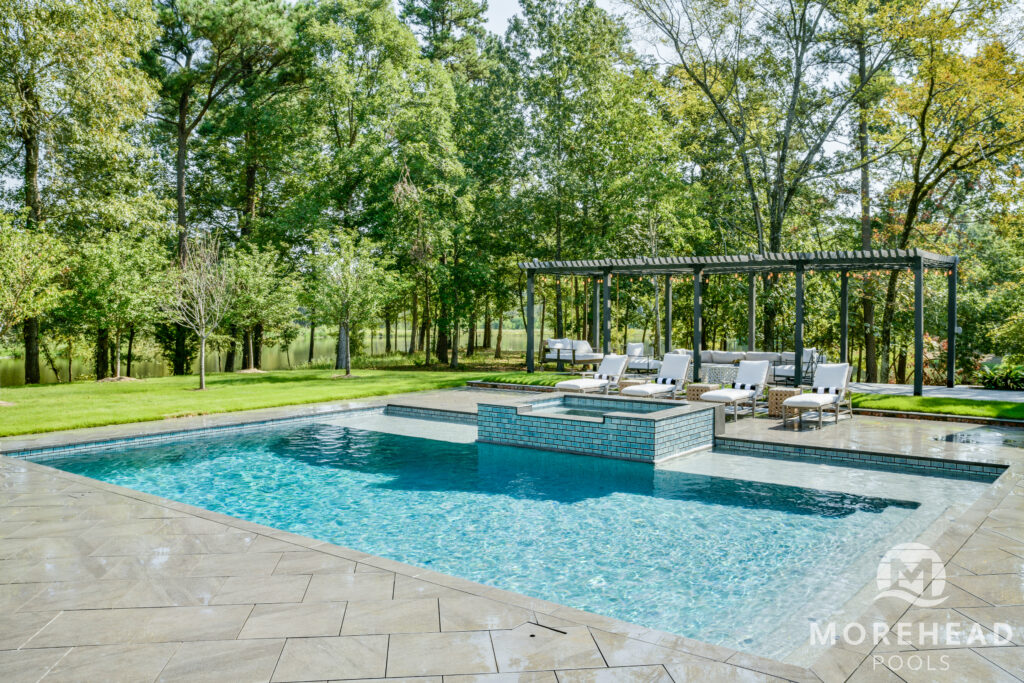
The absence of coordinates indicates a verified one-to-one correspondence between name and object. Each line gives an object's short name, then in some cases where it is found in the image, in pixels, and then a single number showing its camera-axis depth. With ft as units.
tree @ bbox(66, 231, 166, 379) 58.13
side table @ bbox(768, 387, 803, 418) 36.17
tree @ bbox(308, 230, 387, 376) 59.00
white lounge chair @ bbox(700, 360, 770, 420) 34.99
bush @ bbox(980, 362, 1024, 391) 46.16
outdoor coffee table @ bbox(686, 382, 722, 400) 37.93
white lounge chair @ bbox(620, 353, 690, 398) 38.70
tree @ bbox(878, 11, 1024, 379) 49.62
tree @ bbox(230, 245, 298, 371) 69.41
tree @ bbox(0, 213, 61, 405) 40.04
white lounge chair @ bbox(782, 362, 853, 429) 32.86
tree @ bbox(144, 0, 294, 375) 71.87
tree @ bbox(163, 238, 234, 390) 49.44
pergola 41.19
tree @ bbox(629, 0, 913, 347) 62.64
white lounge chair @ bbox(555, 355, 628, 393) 40.04
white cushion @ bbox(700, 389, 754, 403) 34.35
